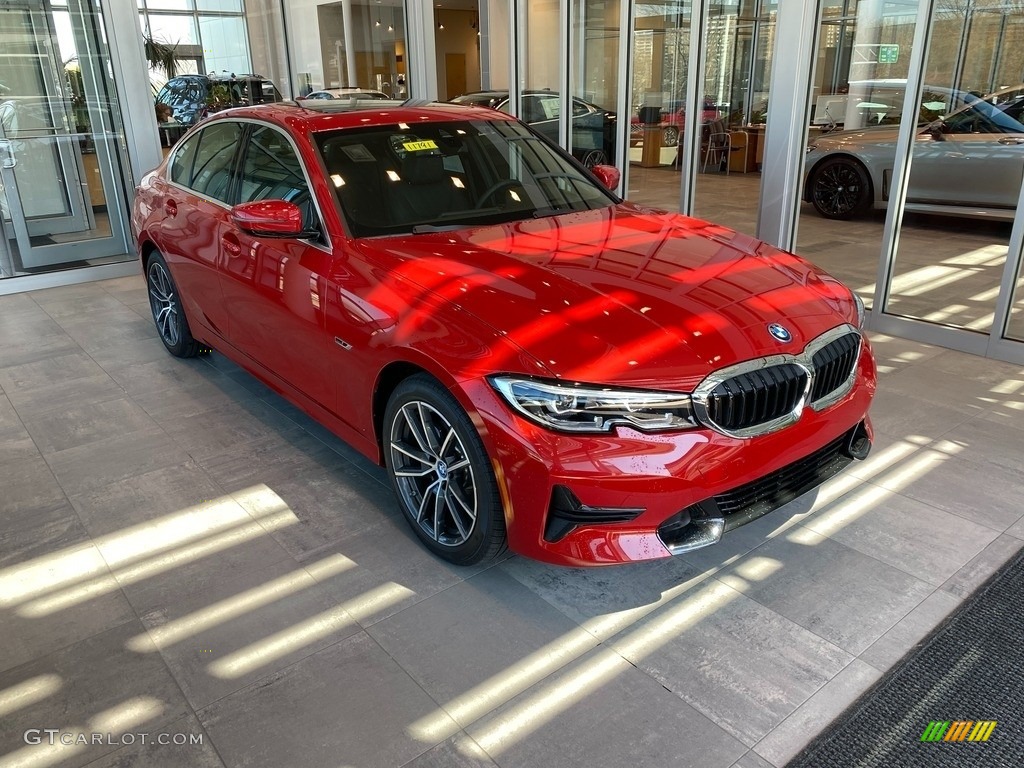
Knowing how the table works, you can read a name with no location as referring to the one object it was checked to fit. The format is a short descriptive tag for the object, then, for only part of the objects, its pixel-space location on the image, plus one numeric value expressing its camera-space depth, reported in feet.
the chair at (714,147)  21.84
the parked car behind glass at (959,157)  16.72
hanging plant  26.94
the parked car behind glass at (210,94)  28.32
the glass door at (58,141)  23.36
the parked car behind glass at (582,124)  24.94
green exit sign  17.57
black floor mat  6.60
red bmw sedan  7.57
